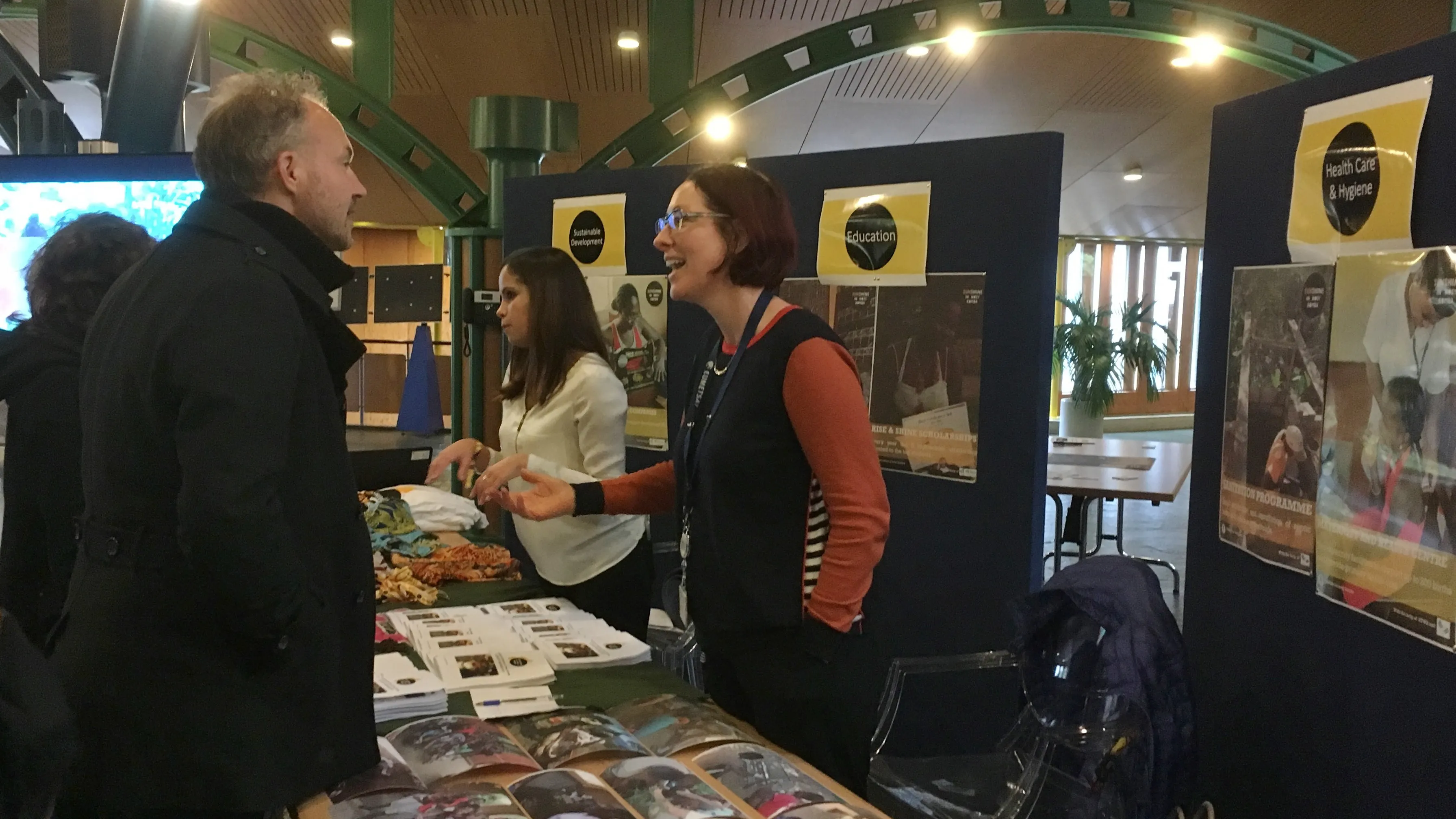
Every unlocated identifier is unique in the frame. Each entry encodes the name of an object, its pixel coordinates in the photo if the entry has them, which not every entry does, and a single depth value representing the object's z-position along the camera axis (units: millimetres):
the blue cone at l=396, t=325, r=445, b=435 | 7277
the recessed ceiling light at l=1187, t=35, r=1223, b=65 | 4156
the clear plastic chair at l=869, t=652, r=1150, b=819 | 1822
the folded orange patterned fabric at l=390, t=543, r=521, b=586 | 2605
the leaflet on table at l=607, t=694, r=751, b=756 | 1590
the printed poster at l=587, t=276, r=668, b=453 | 3127
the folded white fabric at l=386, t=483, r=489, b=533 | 3225
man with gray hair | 1115
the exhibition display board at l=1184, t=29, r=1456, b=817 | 1482
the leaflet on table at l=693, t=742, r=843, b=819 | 1395
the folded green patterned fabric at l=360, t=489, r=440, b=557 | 2830
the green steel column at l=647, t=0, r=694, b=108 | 4387
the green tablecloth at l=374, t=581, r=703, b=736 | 1773
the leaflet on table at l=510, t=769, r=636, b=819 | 1309
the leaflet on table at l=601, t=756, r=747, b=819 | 1335
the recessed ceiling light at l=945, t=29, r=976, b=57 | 4180
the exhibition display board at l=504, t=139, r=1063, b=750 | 2301
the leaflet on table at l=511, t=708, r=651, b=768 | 1514
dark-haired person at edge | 1952
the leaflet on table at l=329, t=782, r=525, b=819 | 1290
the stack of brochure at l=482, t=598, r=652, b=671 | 1954
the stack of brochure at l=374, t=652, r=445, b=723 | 1676
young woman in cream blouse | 2588
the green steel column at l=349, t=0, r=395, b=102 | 4641
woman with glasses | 1693
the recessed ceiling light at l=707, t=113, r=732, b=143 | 4273
